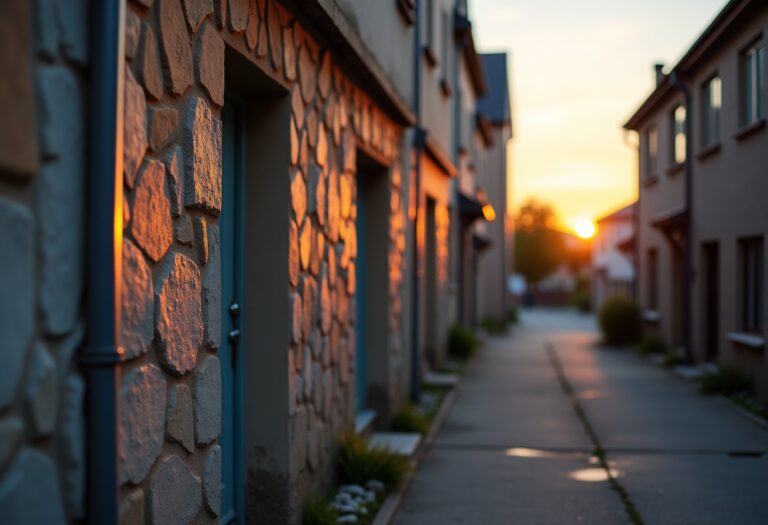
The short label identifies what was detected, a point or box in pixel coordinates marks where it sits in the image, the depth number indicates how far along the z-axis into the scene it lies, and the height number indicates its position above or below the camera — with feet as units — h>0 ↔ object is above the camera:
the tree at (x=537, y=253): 215.72 +4.29
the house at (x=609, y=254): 96.98 +2.14
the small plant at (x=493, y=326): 82.64 -5.21
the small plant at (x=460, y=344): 52.47 -4.29
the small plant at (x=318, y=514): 16.65 -4.54
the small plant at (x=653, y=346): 56.34 -4.70
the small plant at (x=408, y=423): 27.25 -4.62
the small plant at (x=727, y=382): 36.81 -4.58
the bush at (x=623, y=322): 65.62 -3.72
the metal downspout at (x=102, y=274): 7.92 -0.04
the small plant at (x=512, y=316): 106.89 -5.45
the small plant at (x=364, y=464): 20.38 -4.41
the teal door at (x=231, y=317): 15.12 -0.78
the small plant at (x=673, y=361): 48.93 -4.88
